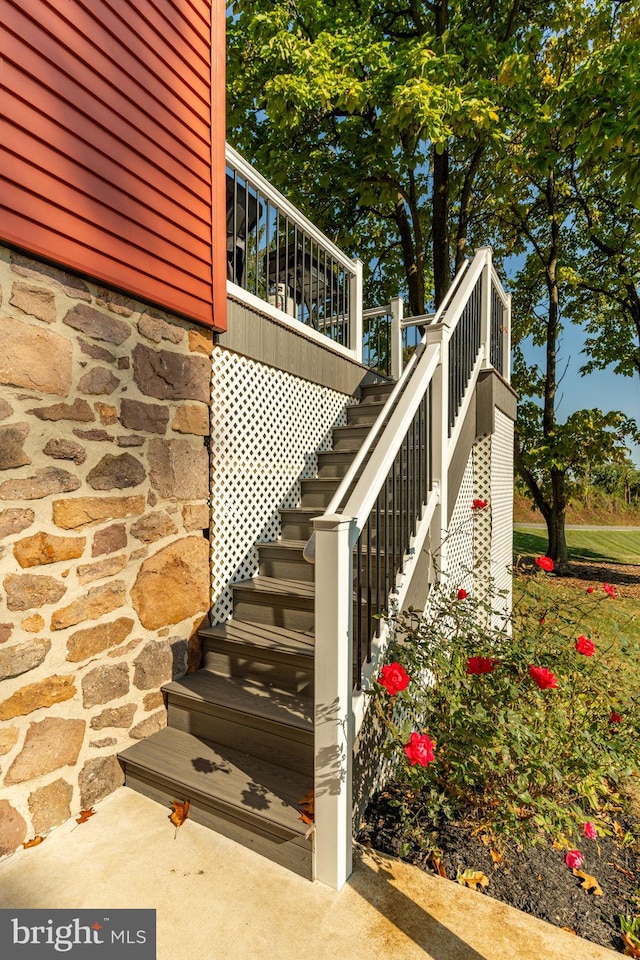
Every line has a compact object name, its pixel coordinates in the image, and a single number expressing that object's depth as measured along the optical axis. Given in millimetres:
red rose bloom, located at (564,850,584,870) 1771
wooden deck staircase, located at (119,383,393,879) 2008
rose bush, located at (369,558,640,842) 1865
